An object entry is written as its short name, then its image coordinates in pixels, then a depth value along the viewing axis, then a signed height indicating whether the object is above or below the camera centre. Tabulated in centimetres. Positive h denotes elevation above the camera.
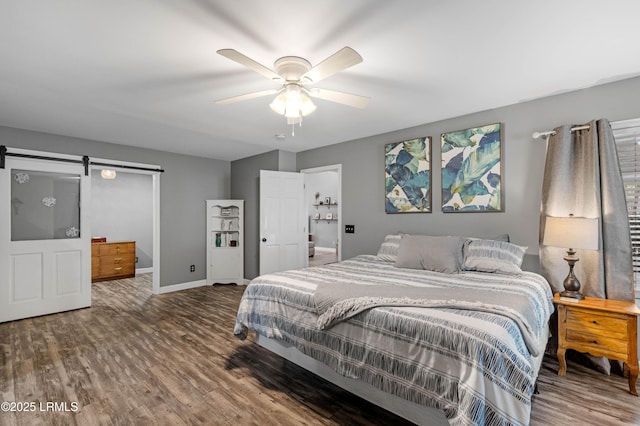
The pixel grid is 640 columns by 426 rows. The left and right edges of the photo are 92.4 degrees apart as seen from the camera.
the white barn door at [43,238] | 379 -29
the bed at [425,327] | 145 -67
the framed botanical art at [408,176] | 380 +50
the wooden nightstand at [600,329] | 223 -89
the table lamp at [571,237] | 239 -19
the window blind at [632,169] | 261 +39
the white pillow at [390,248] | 352 -40
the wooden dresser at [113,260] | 610 -91
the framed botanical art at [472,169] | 326 +50
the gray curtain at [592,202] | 255 +10
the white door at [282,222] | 491 -12
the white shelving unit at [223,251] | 569 -66
